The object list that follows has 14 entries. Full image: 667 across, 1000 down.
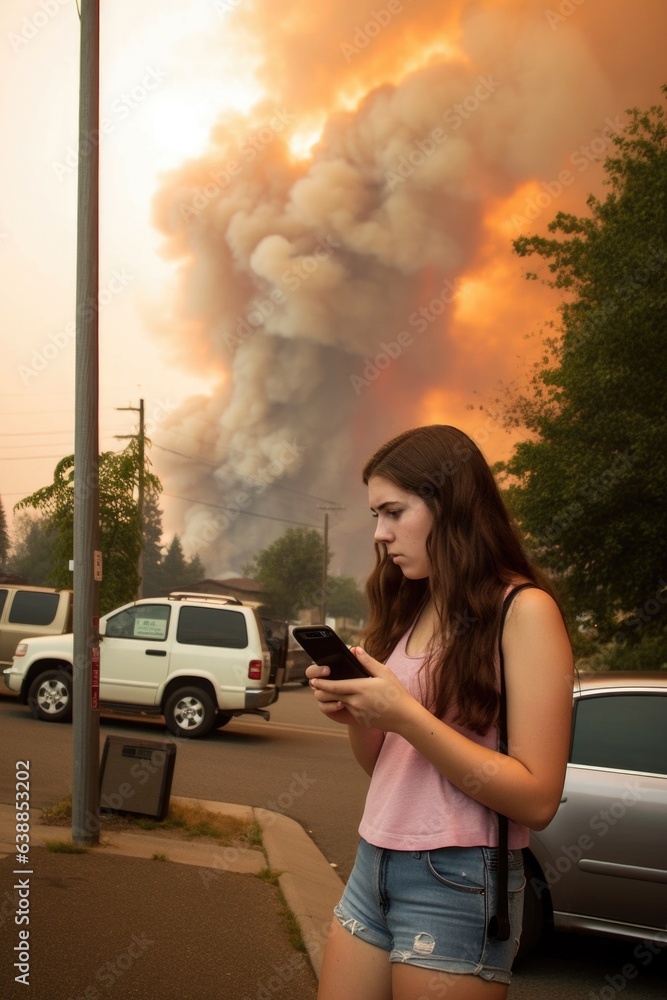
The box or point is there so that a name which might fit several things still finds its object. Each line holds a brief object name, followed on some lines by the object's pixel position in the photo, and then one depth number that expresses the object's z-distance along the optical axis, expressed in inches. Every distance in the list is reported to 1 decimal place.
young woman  75.2
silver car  204.7
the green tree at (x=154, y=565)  4175.7
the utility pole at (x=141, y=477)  987.9
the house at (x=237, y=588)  2783.0
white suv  550.9
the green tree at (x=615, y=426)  834.8
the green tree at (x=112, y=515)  929.5
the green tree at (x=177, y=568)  4249.5
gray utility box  303.0
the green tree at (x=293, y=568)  4008.4
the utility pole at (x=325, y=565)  2297.9
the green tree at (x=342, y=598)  5268.2
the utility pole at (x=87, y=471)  268.1
